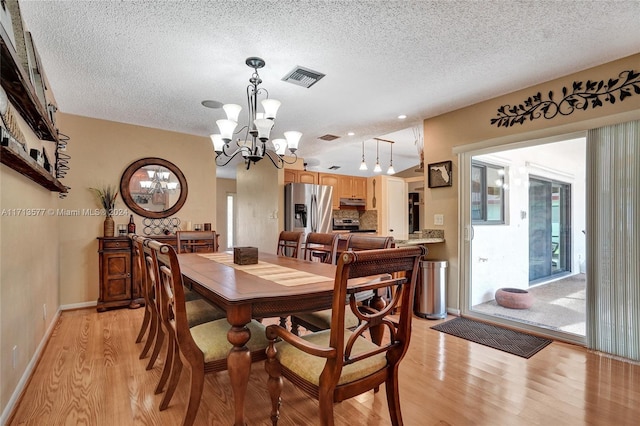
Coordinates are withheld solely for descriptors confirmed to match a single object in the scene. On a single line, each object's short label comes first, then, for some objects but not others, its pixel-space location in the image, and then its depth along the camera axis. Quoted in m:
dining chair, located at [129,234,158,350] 2.20
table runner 1.74
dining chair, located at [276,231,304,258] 3.03
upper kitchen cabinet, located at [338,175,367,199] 6.72
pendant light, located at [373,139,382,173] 5.88
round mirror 4.24
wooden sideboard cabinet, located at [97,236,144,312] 3.77
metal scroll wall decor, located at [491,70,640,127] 2.50
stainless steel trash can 3.54
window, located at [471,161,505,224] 3.73
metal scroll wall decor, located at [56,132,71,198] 3.54
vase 3.94
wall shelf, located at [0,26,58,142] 1.39
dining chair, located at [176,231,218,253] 3.27
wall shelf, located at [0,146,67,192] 1.59
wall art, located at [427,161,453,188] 3.75
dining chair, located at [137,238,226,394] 1.85
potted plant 3.95
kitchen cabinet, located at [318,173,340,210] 6.40
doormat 2.67
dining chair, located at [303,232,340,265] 2.71
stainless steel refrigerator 5.64
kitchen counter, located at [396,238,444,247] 3.38
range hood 6.72
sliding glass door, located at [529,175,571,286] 3.48
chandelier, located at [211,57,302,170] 2.34
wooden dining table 1.39
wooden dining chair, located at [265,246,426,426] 1.19
